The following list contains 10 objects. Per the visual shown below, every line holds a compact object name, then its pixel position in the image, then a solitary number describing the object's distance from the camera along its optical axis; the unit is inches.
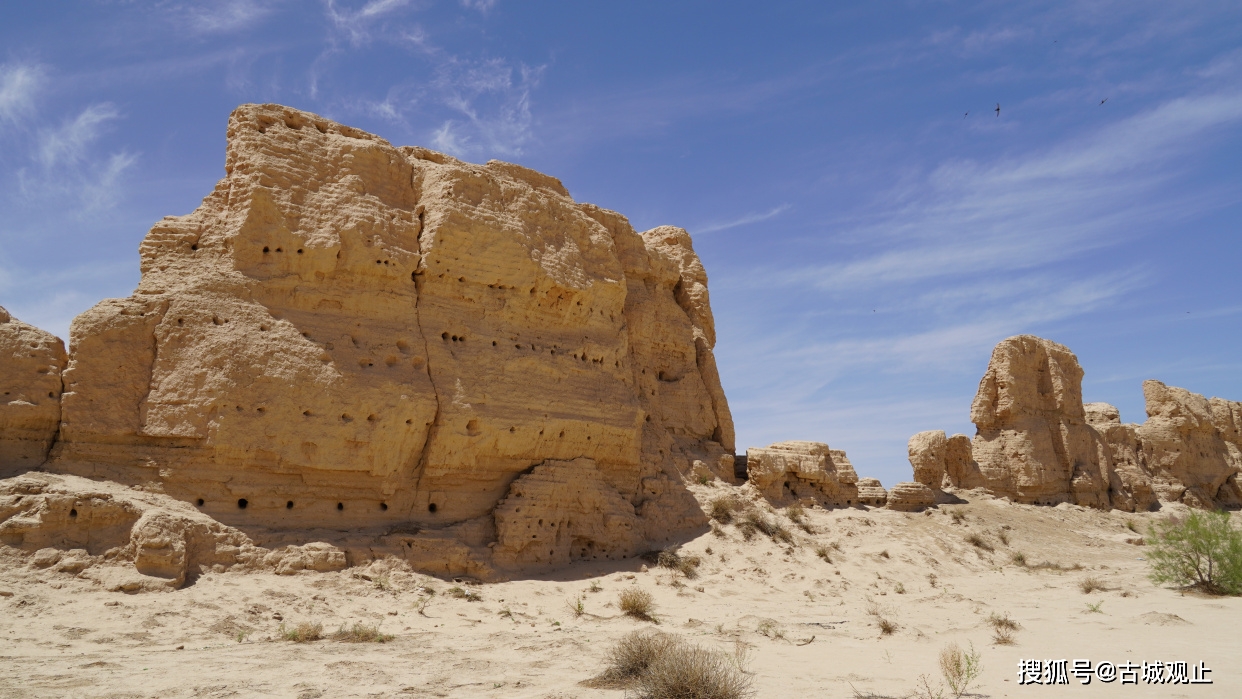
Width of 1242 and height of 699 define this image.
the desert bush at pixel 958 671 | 269.6
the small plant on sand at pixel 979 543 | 689.6
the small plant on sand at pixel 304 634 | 353.4
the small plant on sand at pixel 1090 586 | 518.9
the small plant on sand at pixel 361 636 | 360.8
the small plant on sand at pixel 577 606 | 447.2
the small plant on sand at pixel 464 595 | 448.5
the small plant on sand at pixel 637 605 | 448.5
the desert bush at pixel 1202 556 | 491.8
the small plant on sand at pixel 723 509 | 629.9
